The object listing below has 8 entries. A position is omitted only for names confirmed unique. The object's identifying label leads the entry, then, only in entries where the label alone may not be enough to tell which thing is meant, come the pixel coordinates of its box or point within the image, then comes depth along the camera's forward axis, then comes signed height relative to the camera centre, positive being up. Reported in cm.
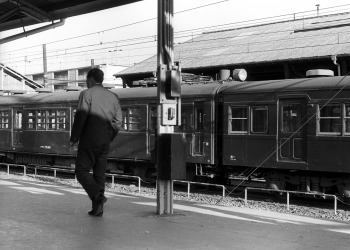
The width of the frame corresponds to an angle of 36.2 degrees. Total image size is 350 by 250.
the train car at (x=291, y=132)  1292 -17
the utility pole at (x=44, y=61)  4719 +571
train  1306 -16
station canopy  1120 +258
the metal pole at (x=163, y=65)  802 +90
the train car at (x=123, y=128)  1549 -11
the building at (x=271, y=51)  2295 +374
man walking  734 -13
